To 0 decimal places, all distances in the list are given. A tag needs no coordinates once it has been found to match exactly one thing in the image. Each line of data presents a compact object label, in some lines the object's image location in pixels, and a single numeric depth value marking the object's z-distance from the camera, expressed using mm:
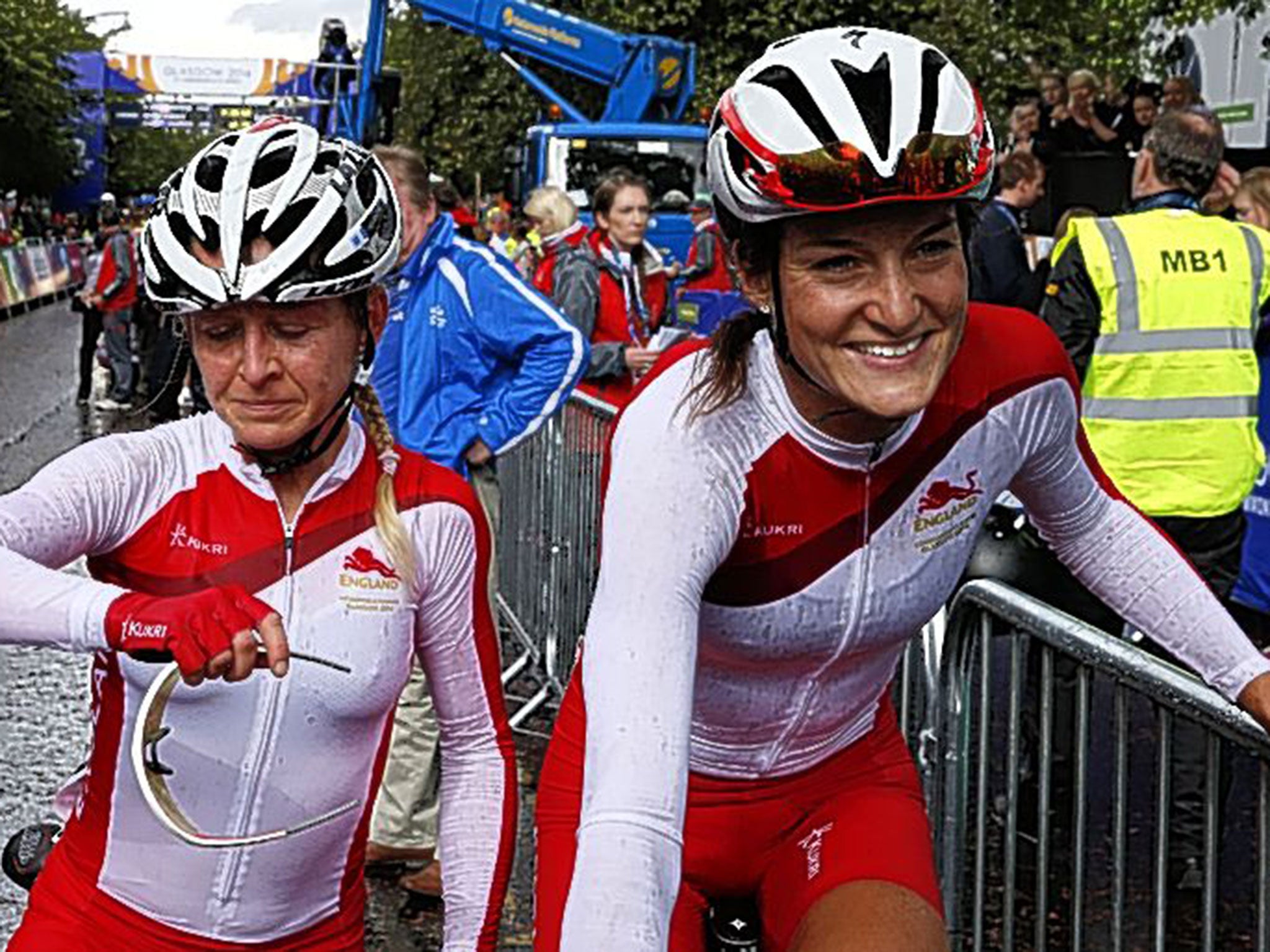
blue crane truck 26031
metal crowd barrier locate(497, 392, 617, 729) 7363
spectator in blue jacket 6281
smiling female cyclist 2408
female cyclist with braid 2848
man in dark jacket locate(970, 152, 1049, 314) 7891
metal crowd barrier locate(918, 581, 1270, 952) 3271
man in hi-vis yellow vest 6219
